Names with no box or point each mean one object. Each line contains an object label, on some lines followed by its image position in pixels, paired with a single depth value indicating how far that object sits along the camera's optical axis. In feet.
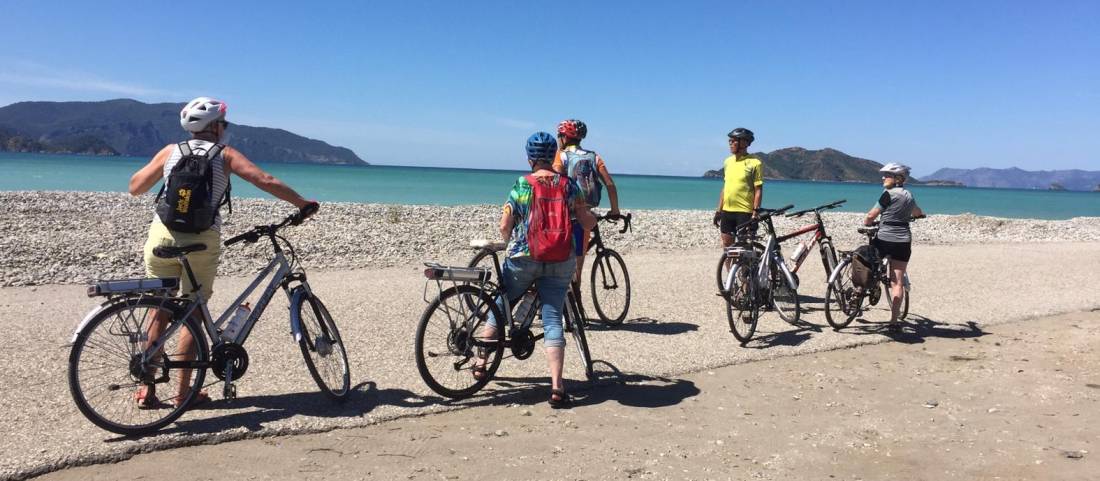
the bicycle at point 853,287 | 24.53
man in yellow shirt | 27.68
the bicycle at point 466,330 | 15.87
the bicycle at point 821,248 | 25.72
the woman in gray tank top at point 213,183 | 13.78
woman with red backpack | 15.85
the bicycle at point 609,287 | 24.66
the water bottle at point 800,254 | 26.19
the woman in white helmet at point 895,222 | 23.79
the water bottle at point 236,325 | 14.57
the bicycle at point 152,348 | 13.10
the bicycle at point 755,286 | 22.47
